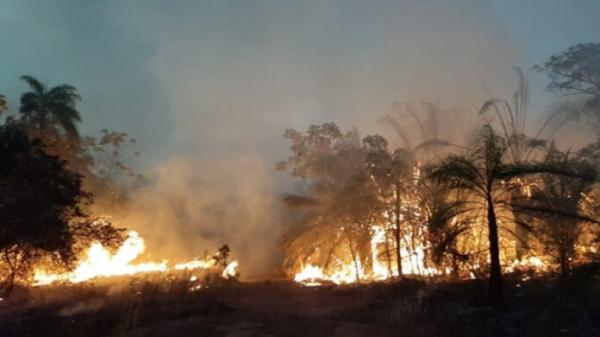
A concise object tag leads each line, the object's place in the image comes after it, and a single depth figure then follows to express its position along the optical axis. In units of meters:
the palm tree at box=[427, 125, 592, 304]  13.53
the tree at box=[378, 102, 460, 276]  23.19
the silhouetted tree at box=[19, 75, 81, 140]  30.38
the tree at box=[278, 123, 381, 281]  26.03
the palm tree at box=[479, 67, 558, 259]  24.48
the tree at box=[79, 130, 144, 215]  35.66
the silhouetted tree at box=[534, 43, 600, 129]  28.84
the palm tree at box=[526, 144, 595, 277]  15.64
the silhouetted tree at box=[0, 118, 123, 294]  15.08
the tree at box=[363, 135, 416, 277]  23.89
